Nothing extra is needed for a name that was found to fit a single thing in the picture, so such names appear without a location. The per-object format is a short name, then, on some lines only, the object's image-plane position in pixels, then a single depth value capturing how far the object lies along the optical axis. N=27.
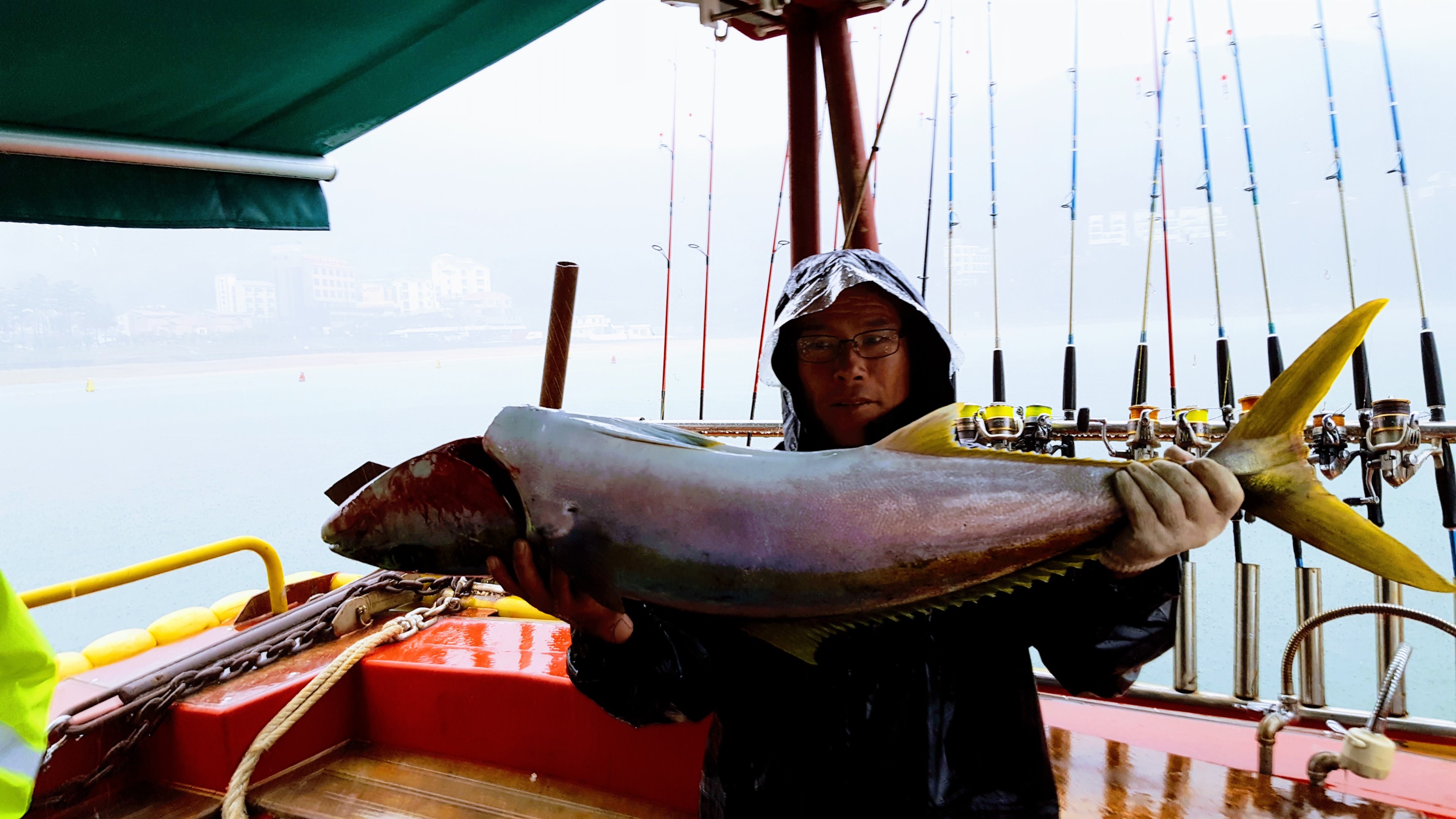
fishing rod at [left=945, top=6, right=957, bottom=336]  4.66
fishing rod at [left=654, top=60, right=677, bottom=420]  5.60
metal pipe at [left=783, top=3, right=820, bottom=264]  4.93
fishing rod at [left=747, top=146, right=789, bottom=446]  4.75
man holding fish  1.21
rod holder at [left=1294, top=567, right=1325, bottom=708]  2.23
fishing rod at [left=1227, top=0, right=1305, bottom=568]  3.45
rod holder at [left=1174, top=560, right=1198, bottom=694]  2.36
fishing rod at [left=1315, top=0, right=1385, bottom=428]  2.95
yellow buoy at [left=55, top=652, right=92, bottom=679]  3.06
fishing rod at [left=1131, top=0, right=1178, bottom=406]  3.28
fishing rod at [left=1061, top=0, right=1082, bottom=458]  2.51
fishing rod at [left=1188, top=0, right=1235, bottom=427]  3.14
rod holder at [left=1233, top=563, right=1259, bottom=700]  2.33
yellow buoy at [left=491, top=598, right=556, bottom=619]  3.31
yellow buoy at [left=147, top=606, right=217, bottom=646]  3.40
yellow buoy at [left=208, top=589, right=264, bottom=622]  3.75
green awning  2.31
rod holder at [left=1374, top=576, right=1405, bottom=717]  2.11
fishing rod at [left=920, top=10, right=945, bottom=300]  4.25
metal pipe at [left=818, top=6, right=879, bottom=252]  4.70
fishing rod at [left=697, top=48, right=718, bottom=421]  4.95
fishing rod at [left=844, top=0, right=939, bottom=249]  2.59
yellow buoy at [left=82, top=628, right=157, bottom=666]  3.20
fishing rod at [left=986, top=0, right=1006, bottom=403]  3.84
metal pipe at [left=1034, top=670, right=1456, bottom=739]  2.18
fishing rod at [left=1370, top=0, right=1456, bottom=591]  2.28
